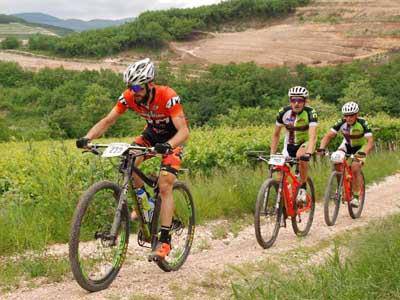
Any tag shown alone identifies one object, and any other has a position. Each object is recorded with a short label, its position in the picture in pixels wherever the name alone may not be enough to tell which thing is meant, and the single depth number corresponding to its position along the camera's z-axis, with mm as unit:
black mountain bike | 5160
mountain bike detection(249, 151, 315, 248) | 7824
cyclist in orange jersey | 5883
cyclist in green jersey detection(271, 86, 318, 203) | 8891
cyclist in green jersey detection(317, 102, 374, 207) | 10492
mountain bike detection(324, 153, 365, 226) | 9969
